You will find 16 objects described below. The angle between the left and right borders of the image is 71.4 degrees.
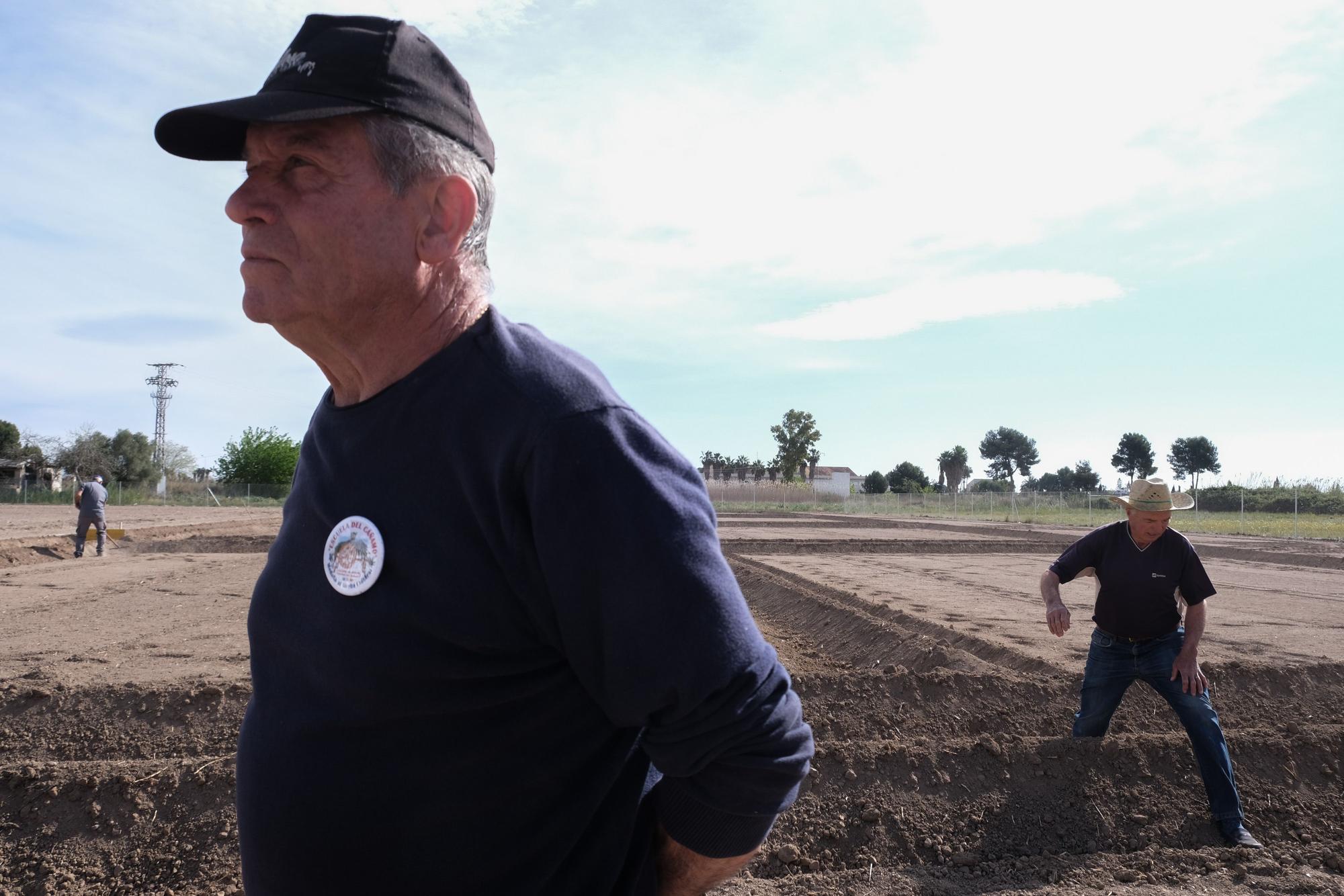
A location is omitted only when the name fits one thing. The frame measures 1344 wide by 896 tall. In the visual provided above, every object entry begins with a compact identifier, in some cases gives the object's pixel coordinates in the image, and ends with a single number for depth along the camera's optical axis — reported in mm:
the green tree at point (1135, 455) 97312
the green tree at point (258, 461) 70812
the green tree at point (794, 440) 79812
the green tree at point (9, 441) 65562
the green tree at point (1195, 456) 96056
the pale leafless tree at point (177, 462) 79850
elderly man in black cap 1202
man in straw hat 5812
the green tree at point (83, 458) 68750
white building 99438
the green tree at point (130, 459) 72062
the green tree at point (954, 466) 108188
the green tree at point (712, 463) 83150
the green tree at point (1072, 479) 92000
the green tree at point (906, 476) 104688
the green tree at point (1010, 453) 113812
